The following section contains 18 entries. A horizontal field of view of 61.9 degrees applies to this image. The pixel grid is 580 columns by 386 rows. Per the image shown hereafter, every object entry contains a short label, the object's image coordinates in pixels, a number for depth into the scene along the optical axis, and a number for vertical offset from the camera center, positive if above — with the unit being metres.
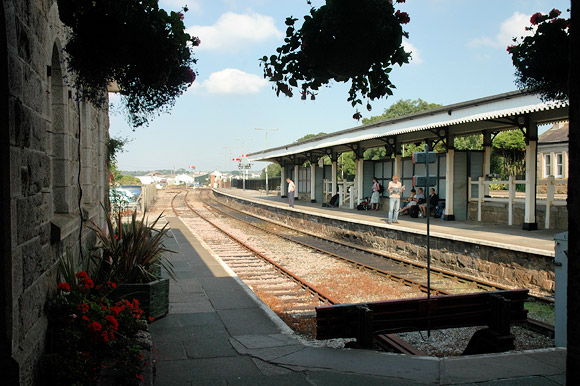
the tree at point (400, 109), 61.81 +9.36
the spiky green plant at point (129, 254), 5.68 -0.87
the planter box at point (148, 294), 5.57 -1.32
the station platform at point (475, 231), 10.13 -1.35
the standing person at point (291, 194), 23.14 -0.67
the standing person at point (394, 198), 15.20 -0.53
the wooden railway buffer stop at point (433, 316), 5.04 -1.48
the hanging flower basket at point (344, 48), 3.15 +0.91
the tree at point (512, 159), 27.30 +1.26
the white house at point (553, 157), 31.52 +1.65
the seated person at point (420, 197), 17.78 -0.61
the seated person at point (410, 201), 18.00 -0.78
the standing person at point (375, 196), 20.94 -0.67
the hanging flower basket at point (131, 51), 3.48 +0.99
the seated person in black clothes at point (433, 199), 17.02 -0.64
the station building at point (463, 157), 12.71 +0.87
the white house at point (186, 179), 100.07 +0.43
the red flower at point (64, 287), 3.80 -0.83
